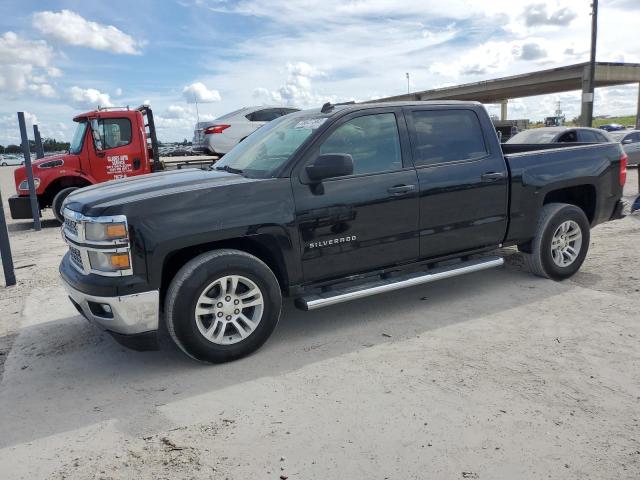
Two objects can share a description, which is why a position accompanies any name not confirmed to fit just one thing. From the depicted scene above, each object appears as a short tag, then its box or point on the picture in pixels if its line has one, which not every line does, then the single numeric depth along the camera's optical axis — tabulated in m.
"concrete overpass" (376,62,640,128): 38.43
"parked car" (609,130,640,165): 16.44
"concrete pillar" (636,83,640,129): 40.90
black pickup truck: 3.56
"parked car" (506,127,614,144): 11.79
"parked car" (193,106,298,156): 12.71
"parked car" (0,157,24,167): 61.37
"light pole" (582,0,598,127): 22.39
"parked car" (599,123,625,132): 38.68
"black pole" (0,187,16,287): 6.11
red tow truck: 10.94
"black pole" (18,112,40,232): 9.20
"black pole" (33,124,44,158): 14.02
